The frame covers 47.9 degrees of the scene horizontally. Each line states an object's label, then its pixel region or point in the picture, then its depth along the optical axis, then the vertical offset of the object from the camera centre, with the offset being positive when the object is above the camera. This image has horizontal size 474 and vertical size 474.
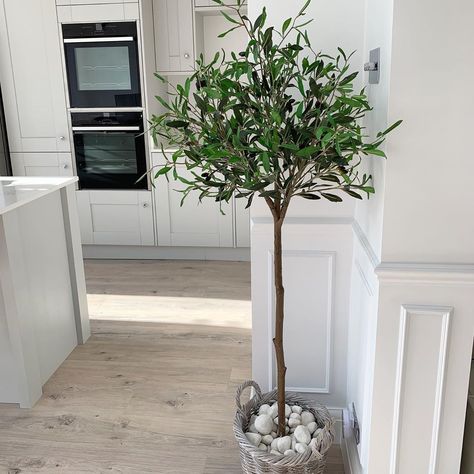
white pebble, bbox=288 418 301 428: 1.80 -1.11
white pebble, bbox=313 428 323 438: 1.75 -1.11
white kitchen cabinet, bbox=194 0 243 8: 3.97 +0.56
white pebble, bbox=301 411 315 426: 1.83 -1.12
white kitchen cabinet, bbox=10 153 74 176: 4.20 -0.60
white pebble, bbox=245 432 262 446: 1.72 -1.11
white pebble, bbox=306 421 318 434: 1.78 -1.12
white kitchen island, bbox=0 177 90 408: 2.34 -0.93
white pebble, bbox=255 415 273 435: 1.77 -1.10
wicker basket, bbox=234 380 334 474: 1.60 -1.10
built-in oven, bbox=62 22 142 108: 3.90 +0.14
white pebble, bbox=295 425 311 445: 1.71 -1.10
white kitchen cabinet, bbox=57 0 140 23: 3.83 +0.51
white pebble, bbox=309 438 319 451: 1.66 -1.10
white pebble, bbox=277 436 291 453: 1.70 -1.12
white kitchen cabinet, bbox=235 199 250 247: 4.18 -1.10
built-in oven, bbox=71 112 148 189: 4.06 -0.49
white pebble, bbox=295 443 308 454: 1.67 -1.11
